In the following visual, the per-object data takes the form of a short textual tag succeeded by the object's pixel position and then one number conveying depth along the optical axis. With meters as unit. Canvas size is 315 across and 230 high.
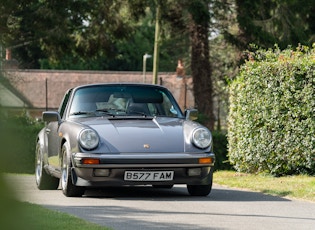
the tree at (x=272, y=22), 29.30
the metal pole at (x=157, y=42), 29.64
